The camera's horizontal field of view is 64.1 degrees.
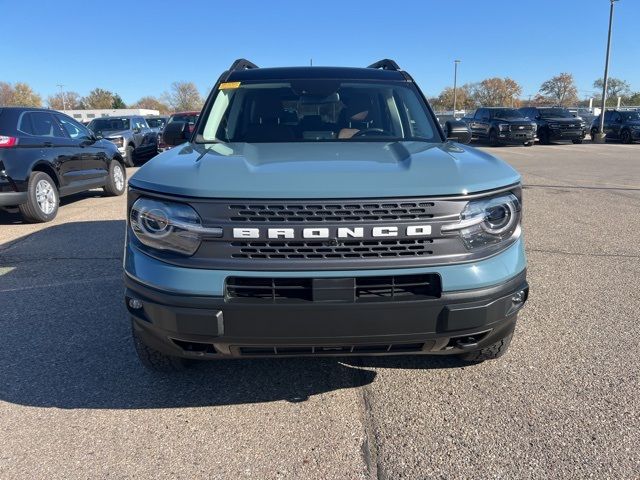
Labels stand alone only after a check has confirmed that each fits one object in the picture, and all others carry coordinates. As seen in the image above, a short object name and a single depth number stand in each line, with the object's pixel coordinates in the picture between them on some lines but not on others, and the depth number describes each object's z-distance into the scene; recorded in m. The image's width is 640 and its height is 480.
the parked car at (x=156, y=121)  23.62
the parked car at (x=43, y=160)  6.96
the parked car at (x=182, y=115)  18.17
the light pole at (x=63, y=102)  104.47
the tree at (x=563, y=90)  92.42
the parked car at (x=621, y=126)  25.88
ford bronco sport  2.23
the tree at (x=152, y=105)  114.32
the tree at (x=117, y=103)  104.45
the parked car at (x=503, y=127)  23.17
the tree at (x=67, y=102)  109.62
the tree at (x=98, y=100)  104.88
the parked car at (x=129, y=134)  14.93
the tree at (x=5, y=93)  91.56
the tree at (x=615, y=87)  87.50
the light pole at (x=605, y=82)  26.44
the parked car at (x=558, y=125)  25.08
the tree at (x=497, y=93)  93.44
